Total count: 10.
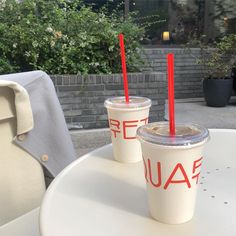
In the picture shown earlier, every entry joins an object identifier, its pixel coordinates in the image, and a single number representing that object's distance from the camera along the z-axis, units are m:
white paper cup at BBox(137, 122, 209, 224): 0.60
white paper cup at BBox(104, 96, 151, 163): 0.92
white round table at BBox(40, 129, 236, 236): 0.63
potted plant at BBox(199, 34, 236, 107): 4.50
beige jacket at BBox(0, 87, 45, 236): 1.10
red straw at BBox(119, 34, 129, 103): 0.96
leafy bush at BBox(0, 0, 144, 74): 3.26
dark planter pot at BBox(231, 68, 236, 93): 4.86
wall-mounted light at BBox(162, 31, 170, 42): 5.28
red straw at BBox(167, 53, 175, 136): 0.62
